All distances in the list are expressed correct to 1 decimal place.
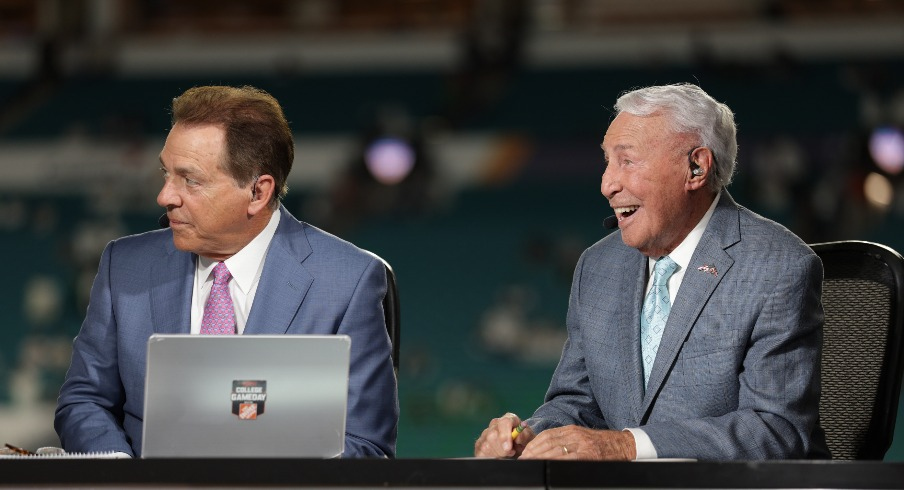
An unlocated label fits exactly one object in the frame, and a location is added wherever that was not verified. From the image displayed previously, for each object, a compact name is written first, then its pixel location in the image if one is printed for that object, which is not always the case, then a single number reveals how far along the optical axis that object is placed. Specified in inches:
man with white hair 204.4
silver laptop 194.9
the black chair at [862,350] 213.3
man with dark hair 211.5
